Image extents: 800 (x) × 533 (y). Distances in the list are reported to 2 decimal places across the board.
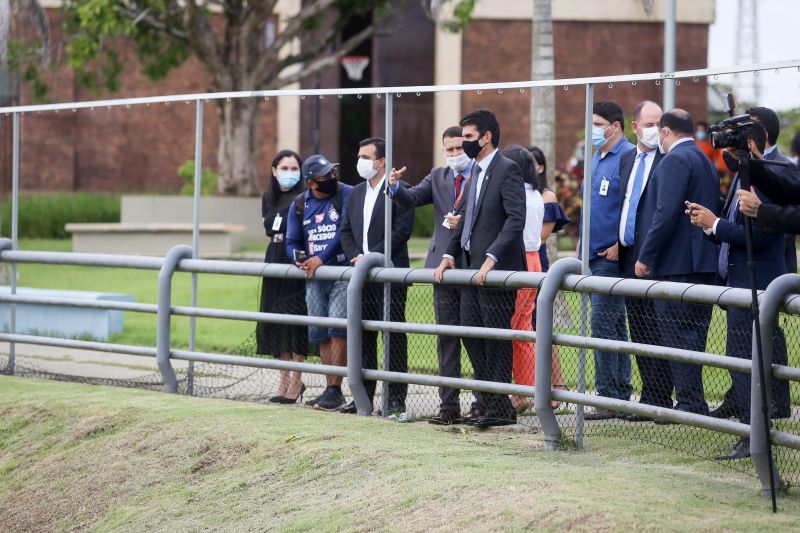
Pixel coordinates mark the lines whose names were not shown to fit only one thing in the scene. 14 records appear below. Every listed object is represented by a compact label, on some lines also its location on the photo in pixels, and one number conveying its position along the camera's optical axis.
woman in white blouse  17.16
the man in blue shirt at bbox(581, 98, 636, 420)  17.05
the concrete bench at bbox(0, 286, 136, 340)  26.97
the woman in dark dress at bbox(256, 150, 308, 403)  20.27
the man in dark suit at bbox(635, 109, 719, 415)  16.70
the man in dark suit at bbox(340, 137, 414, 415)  19.25
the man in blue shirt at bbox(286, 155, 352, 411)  19.41
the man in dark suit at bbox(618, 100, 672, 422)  17.67
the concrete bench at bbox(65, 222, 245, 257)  49.16
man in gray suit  17.78
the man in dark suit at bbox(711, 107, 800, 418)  13.44
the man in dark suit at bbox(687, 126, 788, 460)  14.00
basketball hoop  62.00
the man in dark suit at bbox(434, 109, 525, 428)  17.14
